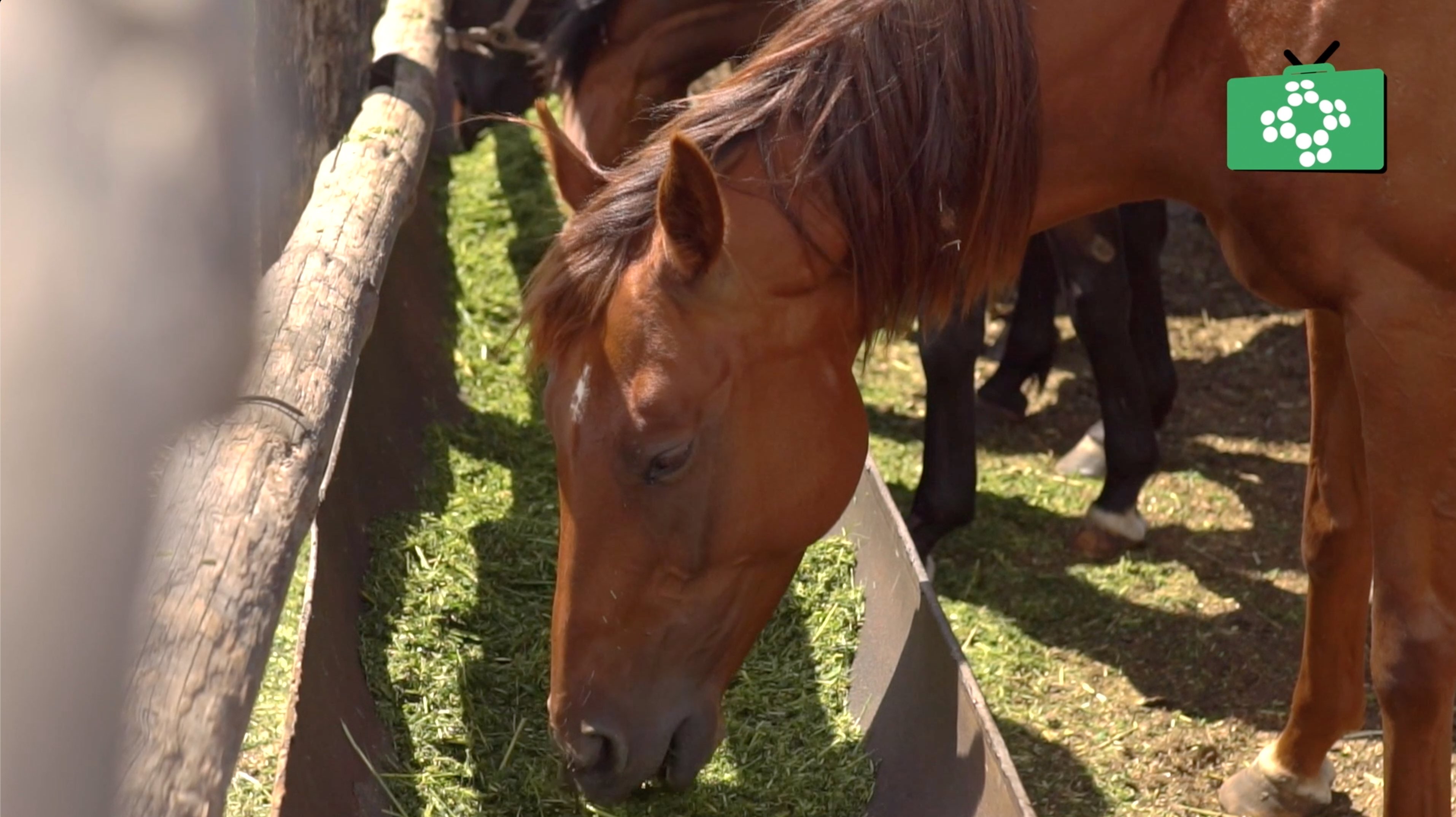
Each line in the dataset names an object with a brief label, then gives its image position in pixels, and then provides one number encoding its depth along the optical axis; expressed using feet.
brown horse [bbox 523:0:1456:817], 6.44
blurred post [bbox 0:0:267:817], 1.89
